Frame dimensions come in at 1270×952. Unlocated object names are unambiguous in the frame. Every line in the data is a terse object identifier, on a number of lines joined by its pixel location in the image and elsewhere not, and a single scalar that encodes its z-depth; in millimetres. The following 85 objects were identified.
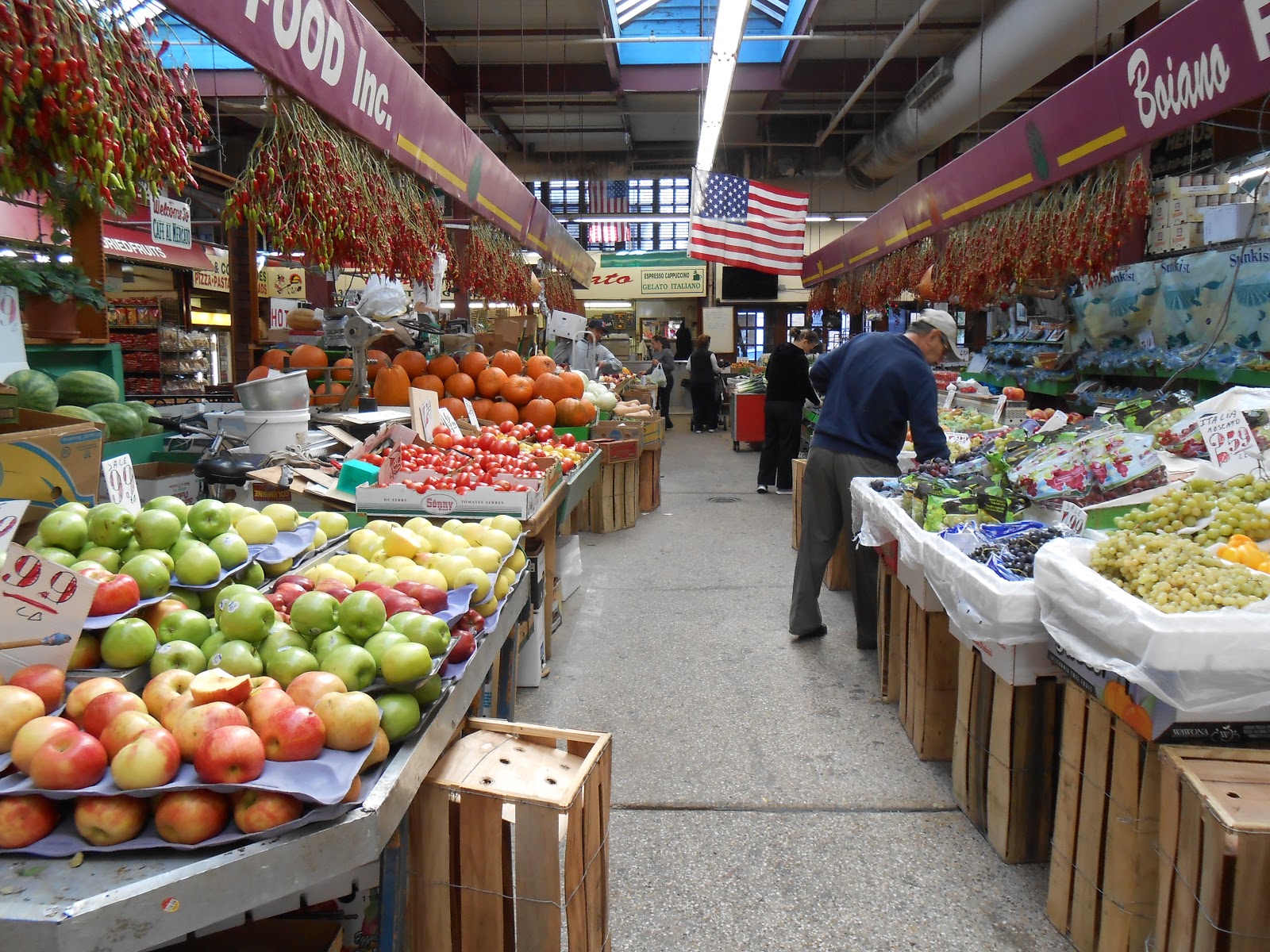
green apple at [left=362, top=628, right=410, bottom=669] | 1968
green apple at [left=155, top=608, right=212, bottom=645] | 2051
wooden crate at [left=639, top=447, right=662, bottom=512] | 8617
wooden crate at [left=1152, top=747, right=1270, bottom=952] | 1763
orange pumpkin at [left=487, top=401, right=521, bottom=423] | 6628
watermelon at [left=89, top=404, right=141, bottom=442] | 4680
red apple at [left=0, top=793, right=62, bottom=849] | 1462
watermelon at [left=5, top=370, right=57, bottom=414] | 4258
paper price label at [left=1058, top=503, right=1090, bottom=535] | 3021
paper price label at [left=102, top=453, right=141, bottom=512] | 2883
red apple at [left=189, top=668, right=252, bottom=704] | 1713
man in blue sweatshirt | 4426
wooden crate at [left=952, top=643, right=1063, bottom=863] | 2738
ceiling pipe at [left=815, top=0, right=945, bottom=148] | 7787
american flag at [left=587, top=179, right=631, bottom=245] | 18969
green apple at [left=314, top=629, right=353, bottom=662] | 2012
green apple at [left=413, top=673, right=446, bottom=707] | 2006
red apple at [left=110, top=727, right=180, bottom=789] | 1497
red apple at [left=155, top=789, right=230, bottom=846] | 1477
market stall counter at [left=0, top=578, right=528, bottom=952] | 1293
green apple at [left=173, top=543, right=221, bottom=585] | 2270
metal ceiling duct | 6859
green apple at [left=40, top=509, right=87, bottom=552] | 2264
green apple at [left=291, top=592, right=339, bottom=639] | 2109
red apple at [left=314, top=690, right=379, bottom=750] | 1697
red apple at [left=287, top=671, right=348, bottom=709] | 1790
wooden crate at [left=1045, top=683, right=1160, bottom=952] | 2168
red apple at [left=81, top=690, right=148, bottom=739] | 1657
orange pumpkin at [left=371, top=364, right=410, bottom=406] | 6434
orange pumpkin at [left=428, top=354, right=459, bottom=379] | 6867
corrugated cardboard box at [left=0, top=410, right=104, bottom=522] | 2666
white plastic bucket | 4473
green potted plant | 5098
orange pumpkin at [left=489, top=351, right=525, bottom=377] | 7441
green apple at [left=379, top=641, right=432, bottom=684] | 1921
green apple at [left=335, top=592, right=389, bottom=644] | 2045
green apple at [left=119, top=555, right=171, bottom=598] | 2139
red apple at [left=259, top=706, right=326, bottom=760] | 1635
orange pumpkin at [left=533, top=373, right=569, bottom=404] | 7047
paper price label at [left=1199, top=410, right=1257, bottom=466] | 3354
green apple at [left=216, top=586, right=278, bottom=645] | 2012
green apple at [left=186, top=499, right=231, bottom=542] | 2479
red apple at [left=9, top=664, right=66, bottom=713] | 1749
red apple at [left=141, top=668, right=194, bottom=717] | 1762
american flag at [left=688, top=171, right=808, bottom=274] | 11250
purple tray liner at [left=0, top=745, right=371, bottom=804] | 1493
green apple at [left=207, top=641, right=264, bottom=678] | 1931
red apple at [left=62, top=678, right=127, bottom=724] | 1726
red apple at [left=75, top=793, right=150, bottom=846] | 1473
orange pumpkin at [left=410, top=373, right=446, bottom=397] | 6555
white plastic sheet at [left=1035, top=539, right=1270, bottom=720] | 1976
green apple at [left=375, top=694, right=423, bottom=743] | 1860
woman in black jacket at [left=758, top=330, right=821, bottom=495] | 9438
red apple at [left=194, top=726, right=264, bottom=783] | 1514
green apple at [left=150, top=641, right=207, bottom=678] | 1954
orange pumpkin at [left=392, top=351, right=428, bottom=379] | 6758
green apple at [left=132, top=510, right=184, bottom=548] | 2314
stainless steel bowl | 4512
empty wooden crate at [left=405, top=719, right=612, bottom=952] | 1914
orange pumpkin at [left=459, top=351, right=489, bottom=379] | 7082
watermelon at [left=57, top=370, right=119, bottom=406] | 4988
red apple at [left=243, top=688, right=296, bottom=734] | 1679
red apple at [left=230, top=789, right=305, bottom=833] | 1507
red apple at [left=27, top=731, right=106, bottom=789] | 1503
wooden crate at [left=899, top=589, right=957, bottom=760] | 3453
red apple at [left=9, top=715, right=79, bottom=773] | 1558
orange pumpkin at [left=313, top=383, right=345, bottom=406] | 5766
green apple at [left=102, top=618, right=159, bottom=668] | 1940
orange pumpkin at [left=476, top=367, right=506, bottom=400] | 6879
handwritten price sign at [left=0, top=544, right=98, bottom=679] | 1773
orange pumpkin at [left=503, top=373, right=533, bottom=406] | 6859
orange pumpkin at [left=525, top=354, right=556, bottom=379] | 7550
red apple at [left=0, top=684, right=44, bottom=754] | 1637
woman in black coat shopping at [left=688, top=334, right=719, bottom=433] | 15516
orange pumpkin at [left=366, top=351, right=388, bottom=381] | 6621
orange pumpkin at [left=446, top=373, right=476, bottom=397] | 6742
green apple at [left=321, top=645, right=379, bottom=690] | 1885
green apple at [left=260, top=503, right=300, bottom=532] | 3027
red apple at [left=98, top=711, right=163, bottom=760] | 1591
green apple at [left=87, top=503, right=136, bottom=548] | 2291
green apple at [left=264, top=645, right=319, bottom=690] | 1933
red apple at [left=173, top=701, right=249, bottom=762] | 1600
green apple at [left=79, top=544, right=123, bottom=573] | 2207
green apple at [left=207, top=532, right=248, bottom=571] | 2424
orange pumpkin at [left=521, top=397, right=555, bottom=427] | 6770
